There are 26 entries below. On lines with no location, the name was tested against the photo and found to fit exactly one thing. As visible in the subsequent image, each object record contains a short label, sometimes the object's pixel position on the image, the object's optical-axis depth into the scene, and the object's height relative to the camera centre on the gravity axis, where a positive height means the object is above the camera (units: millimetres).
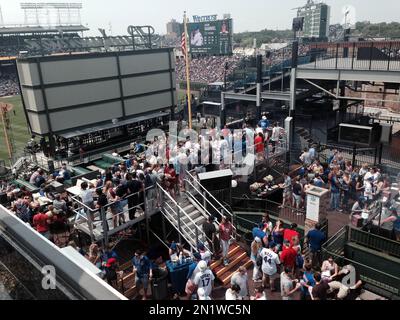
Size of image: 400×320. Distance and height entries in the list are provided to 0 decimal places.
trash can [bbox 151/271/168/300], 9264 -5878
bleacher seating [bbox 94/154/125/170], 21005 -6609
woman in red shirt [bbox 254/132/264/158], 16891 -4709
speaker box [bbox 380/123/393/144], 18391 -4970
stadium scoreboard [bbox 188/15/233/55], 87625 -39
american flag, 21328 -247
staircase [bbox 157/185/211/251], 11805 -5781
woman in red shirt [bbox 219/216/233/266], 10461 -5305
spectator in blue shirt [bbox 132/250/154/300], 9523 -5558
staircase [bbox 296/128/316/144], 23147 -6381
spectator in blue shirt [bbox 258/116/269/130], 19219 -4488
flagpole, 19994 -165
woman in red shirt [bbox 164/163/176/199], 12891 -4642
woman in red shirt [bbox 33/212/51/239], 10789 -4931
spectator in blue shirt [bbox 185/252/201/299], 8516 -5340
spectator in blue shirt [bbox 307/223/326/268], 10297 -5558
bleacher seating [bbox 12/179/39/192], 16875 -6354
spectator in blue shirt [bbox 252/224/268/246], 10086 -5203
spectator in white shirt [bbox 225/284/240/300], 7176 -4723
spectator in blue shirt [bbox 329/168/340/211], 14086 -5700
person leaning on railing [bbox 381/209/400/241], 11352 -5700
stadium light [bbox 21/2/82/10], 111138 +10758
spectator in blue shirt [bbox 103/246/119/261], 9484 -5181
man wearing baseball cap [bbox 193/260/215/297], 8180 -5061
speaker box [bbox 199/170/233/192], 13902 -5167
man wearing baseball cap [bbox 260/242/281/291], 9234 -5441
